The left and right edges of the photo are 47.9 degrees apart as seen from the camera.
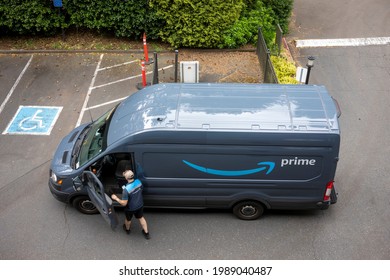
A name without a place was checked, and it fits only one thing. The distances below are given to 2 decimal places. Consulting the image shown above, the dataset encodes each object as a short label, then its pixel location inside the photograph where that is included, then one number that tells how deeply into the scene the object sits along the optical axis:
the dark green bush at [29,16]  14.34
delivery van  7.70
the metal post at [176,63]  12.34
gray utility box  12.41
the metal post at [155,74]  12.21
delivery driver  7.80
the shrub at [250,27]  14.58
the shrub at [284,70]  12.61
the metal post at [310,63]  10.74
